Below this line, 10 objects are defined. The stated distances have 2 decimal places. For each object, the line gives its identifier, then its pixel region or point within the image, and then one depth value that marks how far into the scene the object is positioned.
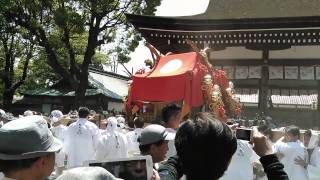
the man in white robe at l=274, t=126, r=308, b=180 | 7.32
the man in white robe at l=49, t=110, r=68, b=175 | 8.40
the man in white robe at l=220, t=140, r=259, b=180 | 6.61
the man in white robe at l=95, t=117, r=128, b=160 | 8.66
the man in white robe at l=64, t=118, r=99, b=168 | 9.22
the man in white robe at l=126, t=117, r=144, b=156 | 8.98
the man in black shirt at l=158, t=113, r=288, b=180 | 2.04
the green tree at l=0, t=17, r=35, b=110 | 31.62
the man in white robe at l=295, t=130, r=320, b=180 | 7.83
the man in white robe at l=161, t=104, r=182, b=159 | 5.48
